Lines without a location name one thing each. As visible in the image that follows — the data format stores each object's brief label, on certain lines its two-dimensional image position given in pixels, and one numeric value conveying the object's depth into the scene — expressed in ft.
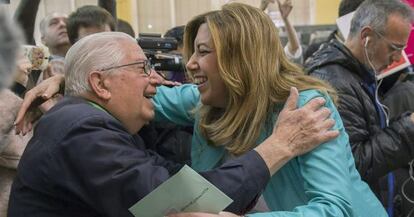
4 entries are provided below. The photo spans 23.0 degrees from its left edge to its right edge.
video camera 9.26
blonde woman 7.61
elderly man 7.07
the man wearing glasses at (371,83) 8.93
